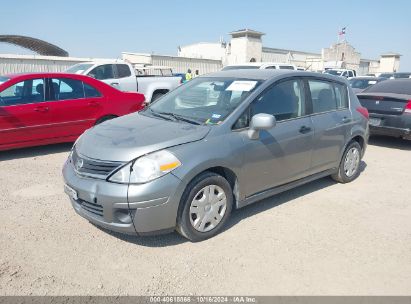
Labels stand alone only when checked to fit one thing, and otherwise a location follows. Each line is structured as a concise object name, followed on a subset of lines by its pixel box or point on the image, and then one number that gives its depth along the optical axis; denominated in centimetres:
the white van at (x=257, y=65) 1284
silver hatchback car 313
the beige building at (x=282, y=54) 3453
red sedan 596
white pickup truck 1069
